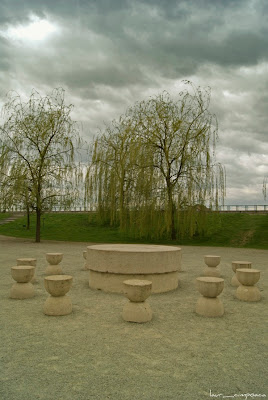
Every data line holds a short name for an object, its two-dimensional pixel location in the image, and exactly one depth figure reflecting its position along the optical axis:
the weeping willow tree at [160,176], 17.41
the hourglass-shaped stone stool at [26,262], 8.38
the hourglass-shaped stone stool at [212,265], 9.02
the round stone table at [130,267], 7.17
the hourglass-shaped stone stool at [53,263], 9.33
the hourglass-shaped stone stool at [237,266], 8.15
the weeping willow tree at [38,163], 19.02
